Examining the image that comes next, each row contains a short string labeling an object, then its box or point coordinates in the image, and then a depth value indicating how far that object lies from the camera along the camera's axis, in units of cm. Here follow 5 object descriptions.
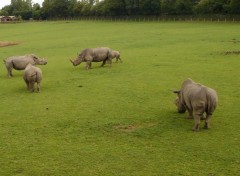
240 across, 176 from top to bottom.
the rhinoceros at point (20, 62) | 1866
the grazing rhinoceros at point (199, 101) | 956
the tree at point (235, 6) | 6019
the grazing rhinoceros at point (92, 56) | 2039
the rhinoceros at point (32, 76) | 1489
